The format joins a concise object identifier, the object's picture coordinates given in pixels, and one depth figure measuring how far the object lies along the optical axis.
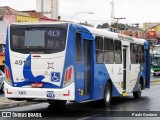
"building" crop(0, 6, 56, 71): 48.41
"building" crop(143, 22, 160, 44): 95.38
